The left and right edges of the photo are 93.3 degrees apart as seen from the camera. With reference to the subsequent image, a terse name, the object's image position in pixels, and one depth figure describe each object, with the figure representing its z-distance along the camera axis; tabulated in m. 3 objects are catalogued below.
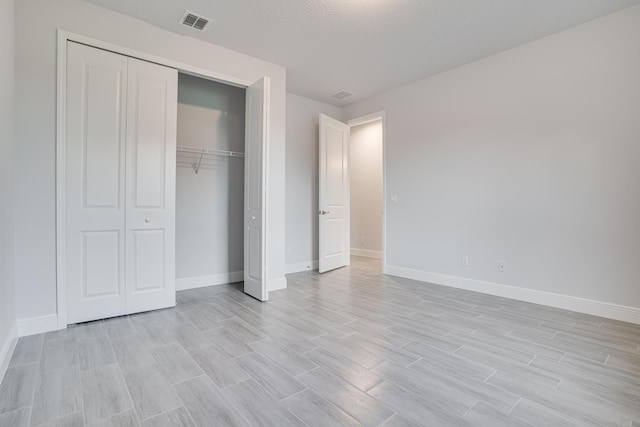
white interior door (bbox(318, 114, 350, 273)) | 4.83
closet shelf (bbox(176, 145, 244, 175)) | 3.85
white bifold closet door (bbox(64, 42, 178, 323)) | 2.62
